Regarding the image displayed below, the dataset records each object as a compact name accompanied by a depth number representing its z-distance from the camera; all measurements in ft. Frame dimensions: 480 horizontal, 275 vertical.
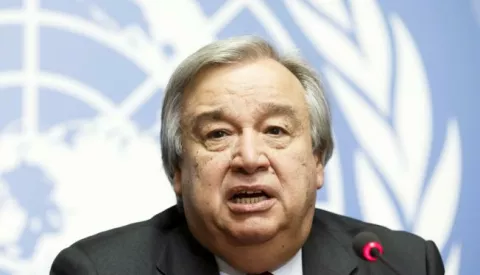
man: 15.70
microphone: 13.76
